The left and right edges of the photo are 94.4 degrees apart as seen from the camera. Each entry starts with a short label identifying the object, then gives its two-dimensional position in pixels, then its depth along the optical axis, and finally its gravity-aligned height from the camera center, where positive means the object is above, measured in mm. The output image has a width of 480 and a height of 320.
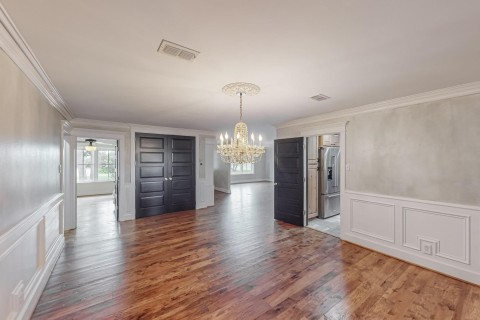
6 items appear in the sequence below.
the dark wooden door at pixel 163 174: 5578 -355
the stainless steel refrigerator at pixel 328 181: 5324 -528
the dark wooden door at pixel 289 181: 4742 -479
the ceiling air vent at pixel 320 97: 3037 +876
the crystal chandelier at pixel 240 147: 2770 +168
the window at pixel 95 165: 8938 -166
